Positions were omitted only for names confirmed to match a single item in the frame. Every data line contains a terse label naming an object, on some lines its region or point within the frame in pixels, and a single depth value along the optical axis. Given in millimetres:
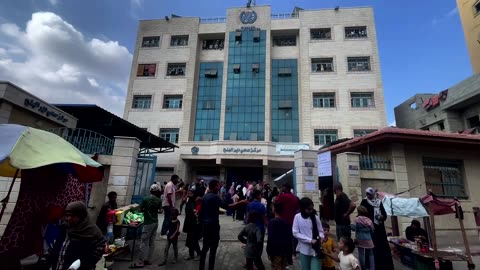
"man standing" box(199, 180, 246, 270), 4863
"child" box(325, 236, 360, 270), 3879
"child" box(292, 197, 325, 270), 4078
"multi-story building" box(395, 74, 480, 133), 17391
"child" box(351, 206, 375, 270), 4996
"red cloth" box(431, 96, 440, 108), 19844
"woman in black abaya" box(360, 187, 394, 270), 5434
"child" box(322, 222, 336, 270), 4289
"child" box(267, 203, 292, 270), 4281
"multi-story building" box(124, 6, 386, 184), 22766
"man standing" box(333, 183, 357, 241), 5723
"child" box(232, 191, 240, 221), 12725
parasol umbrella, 3295
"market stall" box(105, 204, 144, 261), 5647
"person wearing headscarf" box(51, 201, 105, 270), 2963
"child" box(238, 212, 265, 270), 4652
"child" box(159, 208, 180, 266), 5559
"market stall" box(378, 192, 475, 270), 5441
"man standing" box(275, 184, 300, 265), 5713
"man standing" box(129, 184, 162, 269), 5512
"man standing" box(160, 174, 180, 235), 6400
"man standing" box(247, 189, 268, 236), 5023
